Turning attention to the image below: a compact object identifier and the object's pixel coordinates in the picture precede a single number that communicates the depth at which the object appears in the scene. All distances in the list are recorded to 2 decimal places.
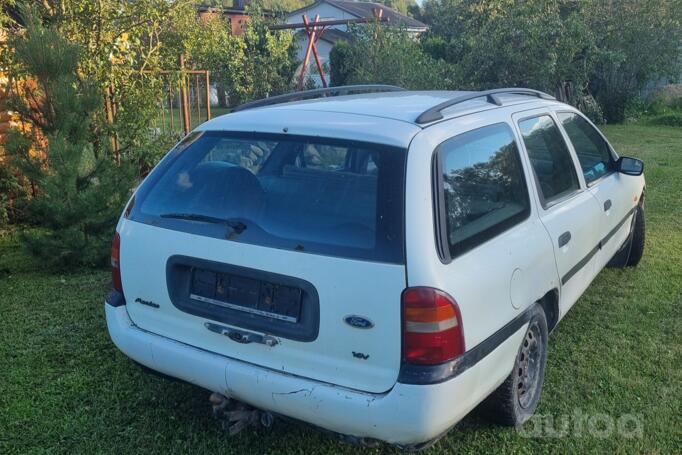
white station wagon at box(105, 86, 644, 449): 2.36
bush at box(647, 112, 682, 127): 17.64
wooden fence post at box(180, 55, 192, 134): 9.00
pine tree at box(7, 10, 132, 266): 5.23
